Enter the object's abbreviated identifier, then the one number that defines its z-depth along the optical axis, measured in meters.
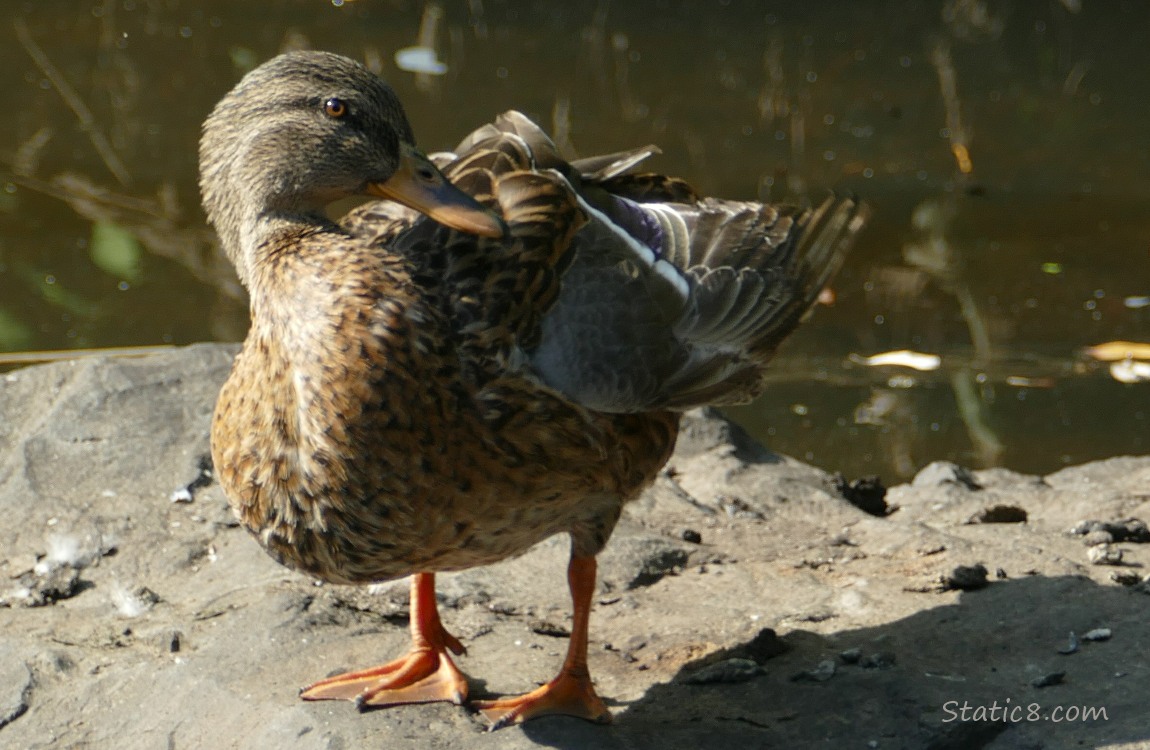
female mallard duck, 6.16
